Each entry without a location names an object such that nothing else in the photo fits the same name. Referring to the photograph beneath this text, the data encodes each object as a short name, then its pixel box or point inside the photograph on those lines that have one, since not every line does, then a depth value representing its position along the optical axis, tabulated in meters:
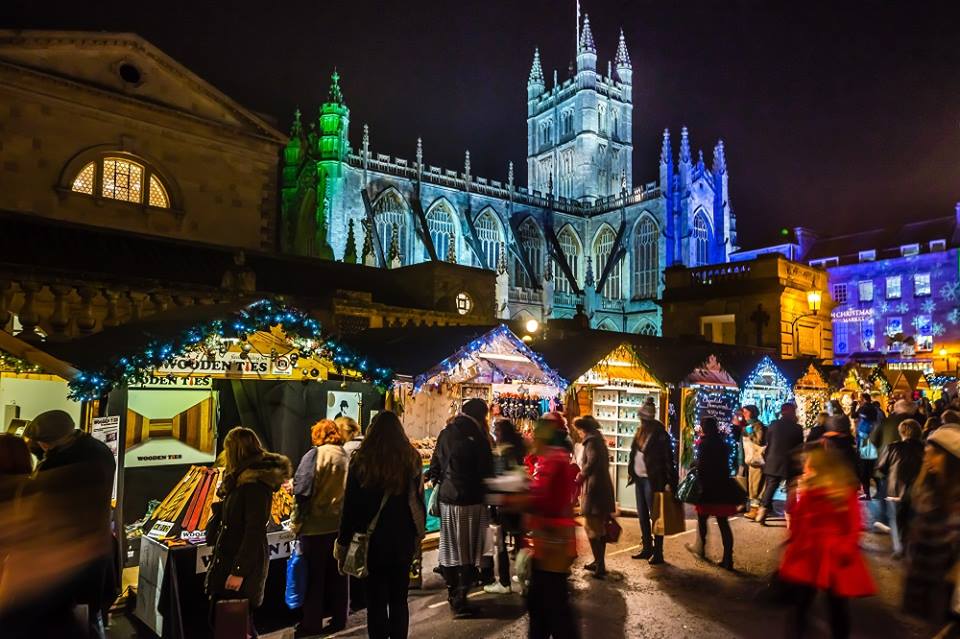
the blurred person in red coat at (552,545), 4.50
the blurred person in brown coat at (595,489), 6.78
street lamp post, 18.94
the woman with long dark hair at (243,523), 4.41
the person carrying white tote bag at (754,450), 11.34
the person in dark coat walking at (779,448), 9.59
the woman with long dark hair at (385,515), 4.49
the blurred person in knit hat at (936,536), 4.27
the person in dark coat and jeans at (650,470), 8.00
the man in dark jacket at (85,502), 3.38
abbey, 37.06
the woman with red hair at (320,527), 5.59
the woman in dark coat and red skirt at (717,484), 7.61
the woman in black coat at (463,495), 6.22
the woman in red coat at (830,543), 4.43
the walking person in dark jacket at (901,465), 7.57
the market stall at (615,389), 11.35
